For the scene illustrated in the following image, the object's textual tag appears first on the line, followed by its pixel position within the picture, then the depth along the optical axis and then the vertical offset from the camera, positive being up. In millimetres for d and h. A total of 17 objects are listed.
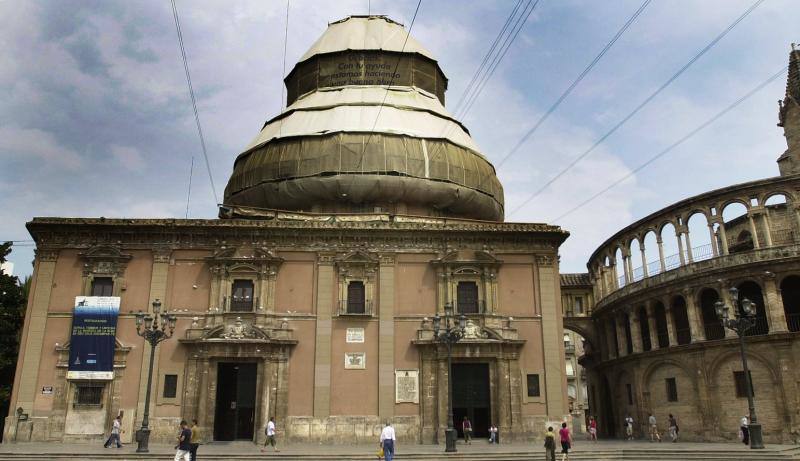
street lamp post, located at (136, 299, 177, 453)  21703 +2932
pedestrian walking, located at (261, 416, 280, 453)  23181 -492
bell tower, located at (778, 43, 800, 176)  43688 +19577
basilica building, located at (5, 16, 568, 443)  25938 +3736
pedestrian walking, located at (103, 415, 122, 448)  23555 -464
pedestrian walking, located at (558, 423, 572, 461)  20344 -754
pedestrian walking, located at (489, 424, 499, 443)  25625 -672
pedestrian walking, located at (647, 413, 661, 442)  32344 -612
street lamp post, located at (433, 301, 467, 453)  21938 +2900
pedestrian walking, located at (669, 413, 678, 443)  30955 -596
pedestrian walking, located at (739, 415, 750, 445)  26734 -578
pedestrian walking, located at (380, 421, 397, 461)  18203 -652
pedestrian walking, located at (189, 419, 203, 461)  17328 -559
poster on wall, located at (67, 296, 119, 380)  25984 +3239
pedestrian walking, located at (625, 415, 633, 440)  34844 -547
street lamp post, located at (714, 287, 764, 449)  21433 +2827
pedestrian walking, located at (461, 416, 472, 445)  25473 -438
